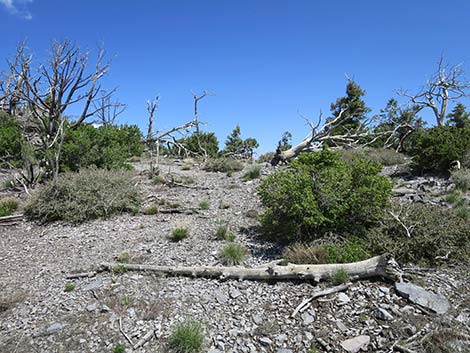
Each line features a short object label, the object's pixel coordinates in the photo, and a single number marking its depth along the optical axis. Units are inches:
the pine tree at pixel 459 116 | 998.4
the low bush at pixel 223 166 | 574.6
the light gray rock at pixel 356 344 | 129.0
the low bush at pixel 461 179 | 333.4
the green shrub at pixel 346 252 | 185.3
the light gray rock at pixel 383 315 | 142.7
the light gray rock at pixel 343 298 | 156.2
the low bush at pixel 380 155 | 552.4
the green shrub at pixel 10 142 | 559.7
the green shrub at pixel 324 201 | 216.1
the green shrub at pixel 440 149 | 405.4
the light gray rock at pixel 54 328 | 141.6
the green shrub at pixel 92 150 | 434.3
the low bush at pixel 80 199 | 298.8
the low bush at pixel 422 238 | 187.3
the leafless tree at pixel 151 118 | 811.9
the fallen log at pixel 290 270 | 169.8
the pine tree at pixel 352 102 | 1052.5
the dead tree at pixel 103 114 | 665.5
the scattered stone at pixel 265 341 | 135.6
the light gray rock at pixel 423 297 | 147.3
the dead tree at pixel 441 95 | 738.2
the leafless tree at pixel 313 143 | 574.1
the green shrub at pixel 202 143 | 941.9
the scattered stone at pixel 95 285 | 177.0
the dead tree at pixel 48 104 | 423.8
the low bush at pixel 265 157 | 715.7
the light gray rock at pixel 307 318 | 145.9
